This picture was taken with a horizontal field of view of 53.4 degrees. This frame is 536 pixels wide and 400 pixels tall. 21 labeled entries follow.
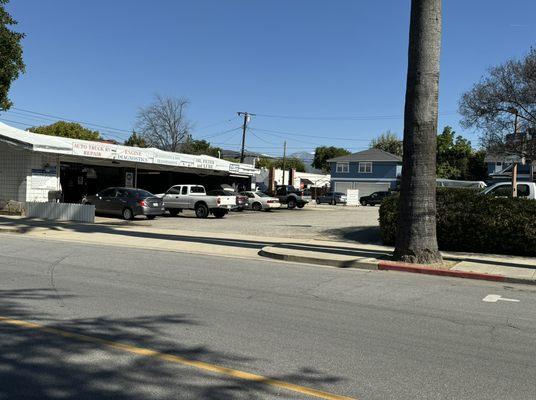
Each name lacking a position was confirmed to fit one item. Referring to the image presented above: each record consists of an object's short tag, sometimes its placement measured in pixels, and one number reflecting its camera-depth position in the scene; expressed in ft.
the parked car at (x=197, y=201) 91.71
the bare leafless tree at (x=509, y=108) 65.77
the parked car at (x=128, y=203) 82.43
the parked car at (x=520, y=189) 60.39
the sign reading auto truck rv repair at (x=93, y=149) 85.46
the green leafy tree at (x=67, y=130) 220.84
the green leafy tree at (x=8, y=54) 73.09
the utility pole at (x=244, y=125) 196.41
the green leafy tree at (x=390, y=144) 318.65
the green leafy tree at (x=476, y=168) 242.37
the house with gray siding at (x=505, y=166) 74.33
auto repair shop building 81.51
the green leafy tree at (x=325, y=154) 364.34
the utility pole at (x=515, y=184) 64.55
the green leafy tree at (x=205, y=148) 329.81
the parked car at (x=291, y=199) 136.77
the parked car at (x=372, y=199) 181.39
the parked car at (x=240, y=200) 103.68
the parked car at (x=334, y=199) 186.19
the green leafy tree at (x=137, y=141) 231.98
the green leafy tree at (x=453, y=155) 240.32
